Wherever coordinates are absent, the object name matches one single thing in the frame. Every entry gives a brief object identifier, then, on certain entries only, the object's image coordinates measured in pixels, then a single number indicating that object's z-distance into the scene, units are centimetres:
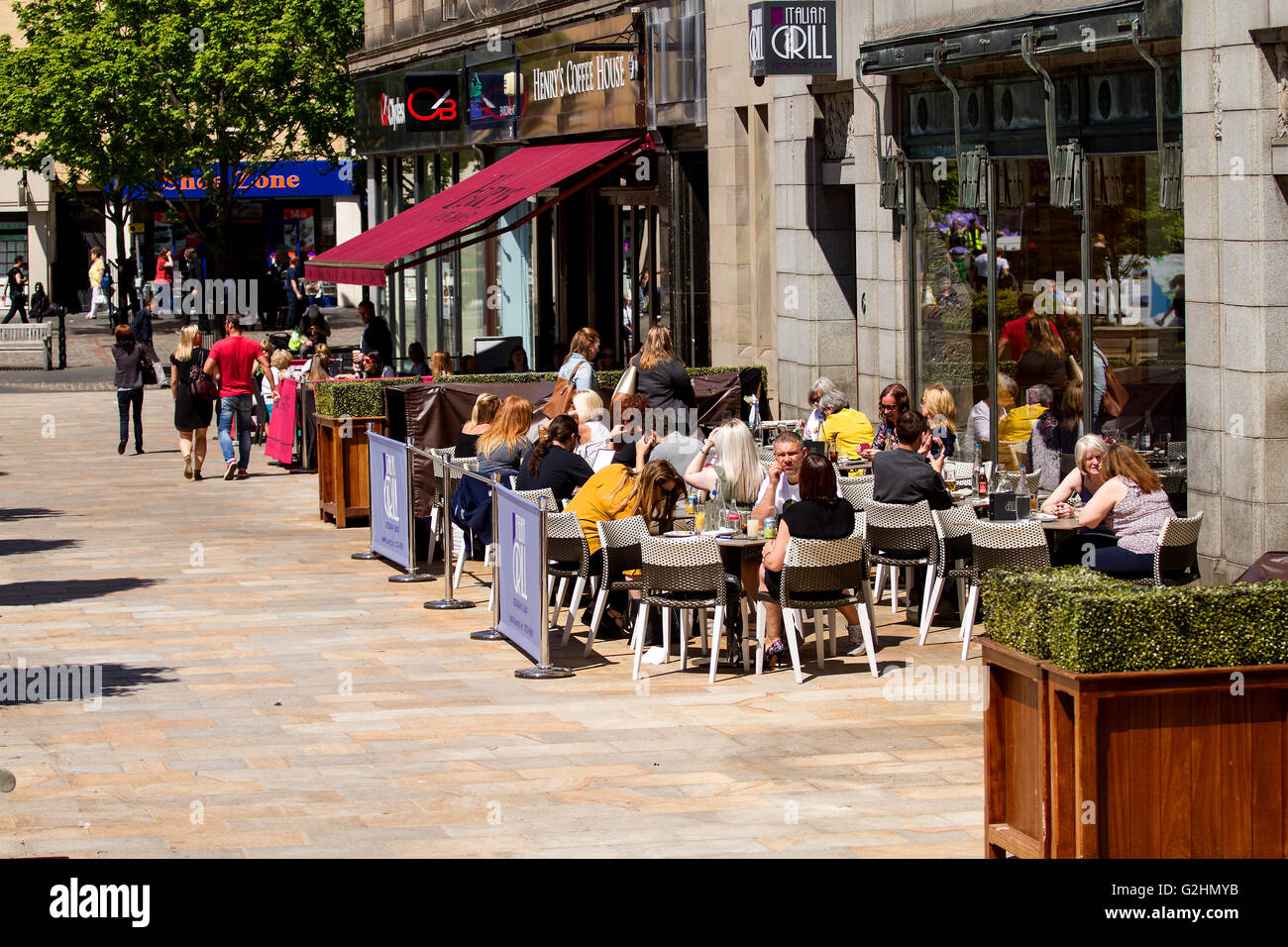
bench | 3856
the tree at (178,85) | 4266
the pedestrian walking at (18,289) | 4753
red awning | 2367
